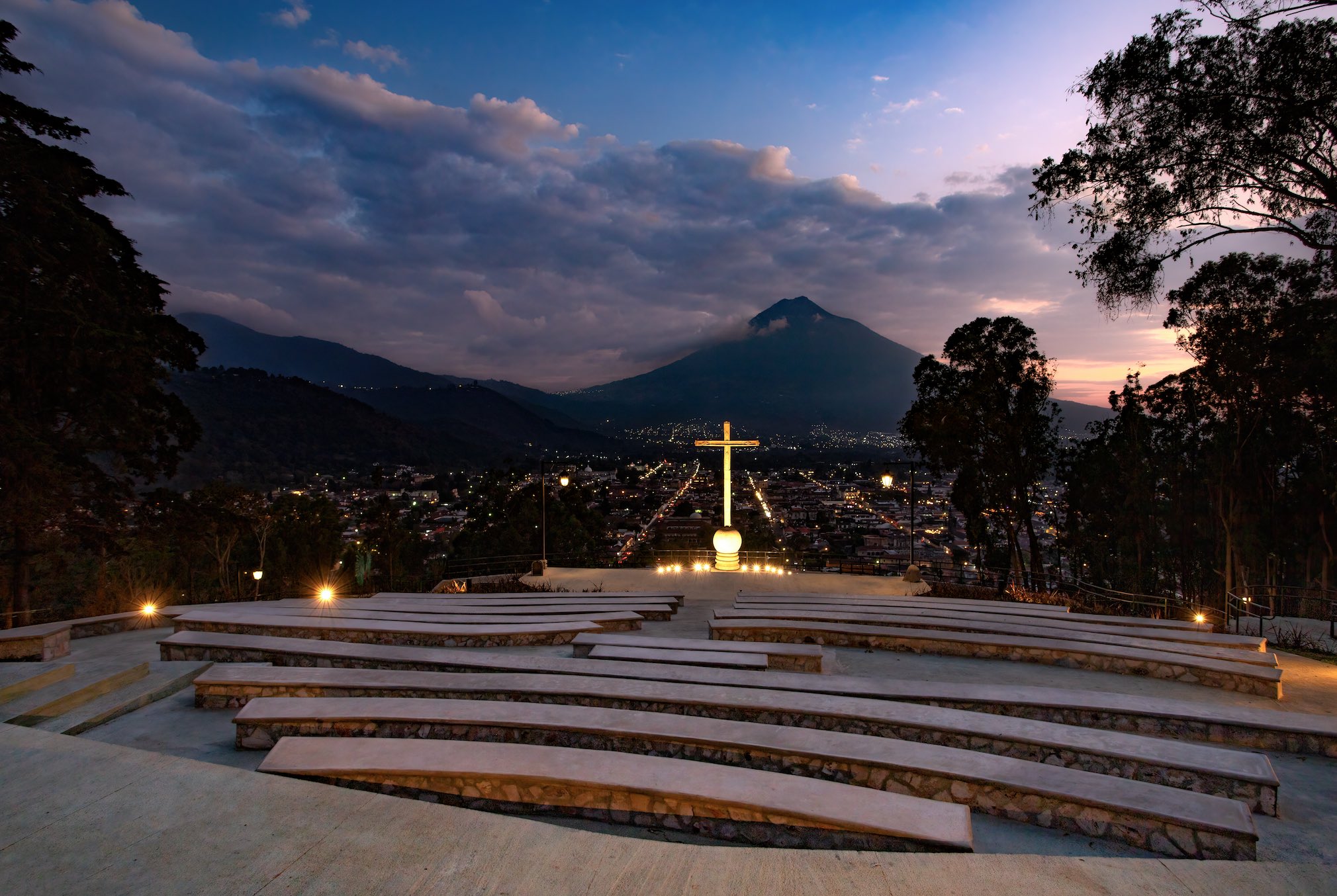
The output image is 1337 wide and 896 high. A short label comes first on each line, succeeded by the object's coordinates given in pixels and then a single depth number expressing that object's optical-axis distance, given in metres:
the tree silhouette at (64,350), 12.84
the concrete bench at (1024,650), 7.48
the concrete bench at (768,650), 7.80
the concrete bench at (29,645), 7.77
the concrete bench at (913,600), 11.57
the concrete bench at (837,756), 4.03
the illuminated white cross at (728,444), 17.45
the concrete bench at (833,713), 4.76
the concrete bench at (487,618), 9.90
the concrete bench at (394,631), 8.75
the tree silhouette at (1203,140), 11.06
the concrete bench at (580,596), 12.68
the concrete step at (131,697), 5.73
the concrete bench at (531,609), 10.96
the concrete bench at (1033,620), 9.01
